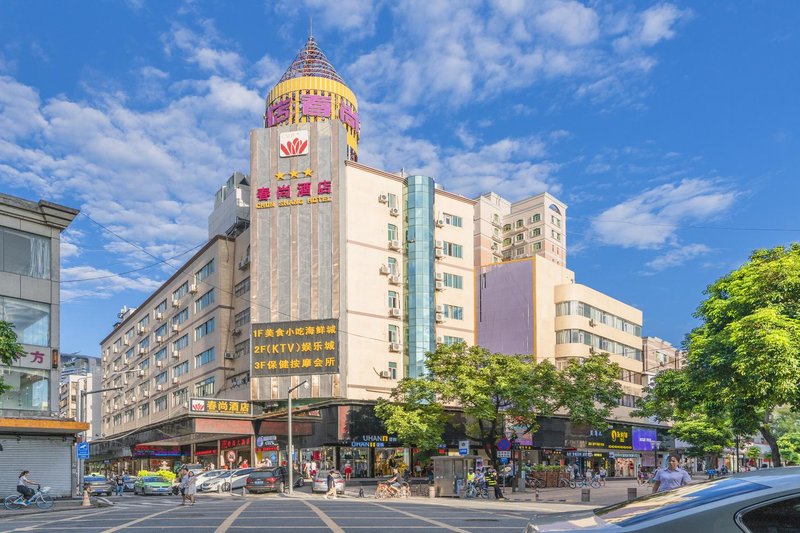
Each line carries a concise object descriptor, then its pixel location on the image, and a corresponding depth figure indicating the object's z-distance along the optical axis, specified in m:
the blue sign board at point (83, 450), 35.44
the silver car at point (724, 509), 4.34
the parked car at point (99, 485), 39.59
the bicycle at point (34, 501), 27.59
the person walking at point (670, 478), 15.62
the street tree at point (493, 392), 44.00
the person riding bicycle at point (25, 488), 27.81
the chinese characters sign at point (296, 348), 54.22
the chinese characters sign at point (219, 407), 53.56
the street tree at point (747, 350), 23.80
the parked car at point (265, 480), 41.09
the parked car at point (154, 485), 44.03
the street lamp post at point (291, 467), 39.72
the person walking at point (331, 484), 36.01
